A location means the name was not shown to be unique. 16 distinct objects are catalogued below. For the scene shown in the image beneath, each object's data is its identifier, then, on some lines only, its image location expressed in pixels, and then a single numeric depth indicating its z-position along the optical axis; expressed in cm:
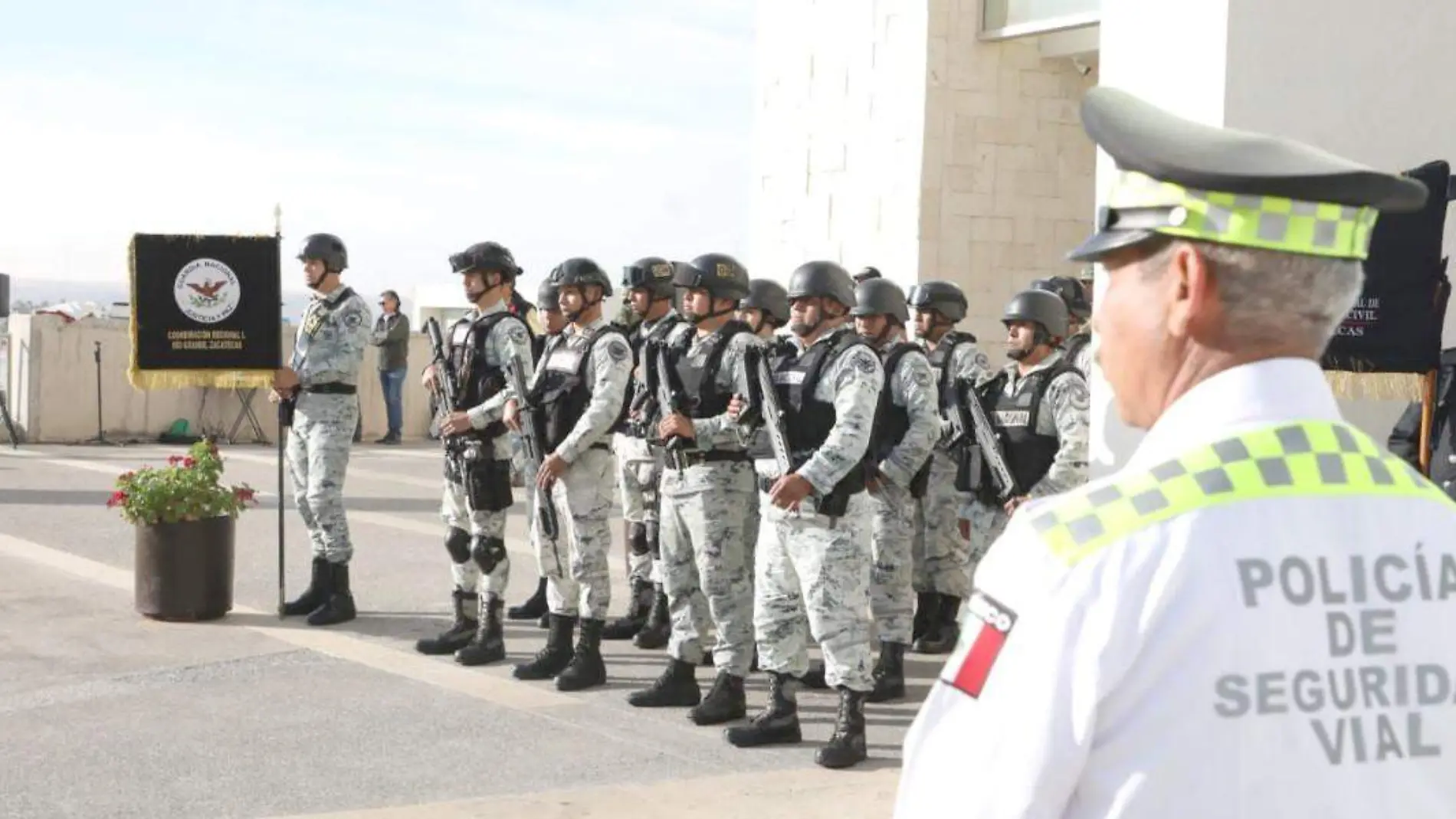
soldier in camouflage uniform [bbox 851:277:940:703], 799
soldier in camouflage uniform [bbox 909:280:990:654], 948
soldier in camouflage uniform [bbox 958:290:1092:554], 834
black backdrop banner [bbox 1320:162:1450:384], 564
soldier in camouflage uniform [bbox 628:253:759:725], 752
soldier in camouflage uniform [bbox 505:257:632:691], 803
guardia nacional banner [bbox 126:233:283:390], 993
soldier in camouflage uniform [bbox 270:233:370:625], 972
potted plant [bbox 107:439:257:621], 948
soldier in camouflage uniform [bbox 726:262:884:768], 675
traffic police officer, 151
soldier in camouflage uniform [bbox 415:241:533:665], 866
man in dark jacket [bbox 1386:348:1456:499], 627
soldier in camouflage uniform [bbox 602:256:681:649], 899
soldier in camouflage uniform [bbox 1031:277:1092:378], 1008
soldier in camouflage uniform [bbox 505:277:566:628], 914
